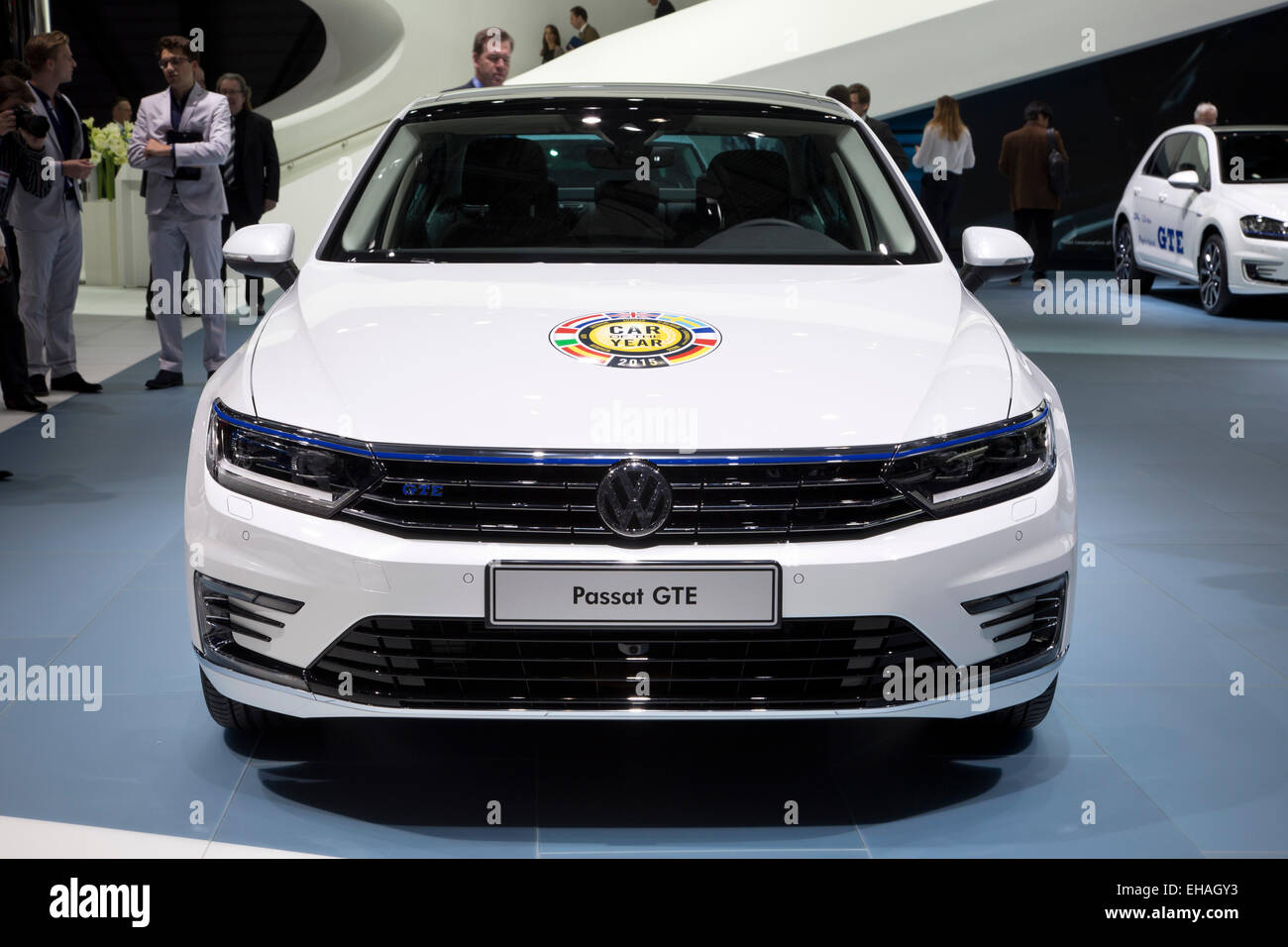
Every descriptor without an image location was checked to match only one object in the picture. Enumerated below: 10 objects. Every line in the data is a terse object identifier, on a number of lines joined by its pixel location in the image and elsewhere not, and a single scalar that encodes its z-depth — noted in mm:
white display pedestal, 12250
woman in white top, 12492
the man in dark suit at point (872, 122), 9648
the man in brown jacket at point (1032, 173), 12570
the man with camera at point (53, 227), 6844
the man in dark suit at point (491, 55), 7312
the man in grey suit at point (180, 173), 7125
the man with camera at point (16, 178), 6375
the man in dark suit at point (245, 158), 9164
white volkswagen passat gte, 2422
